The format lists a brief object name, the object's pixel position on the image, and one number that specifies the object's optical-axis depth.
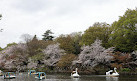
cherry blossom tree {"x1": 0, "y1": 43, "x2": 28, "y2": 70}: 56.22
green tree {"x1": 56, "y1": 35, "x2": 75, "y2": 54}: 56.19
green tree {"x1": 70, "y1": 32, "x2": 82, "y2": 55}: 58.94
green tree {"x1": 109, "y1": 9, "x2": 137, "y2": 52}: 39.15
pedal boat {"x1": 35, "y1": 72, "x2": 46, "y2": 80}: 29.57
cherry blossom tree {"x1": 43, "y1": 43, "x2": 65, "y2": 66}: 52.82
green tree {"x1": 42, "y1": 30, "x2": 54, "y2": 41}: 83.00
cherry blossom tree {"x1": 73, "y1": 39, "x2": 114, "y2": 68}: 40.22
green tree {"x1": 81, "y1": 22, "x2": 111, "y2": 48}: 46.00
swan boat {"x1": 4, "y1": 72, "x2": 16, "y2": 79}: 32.12
